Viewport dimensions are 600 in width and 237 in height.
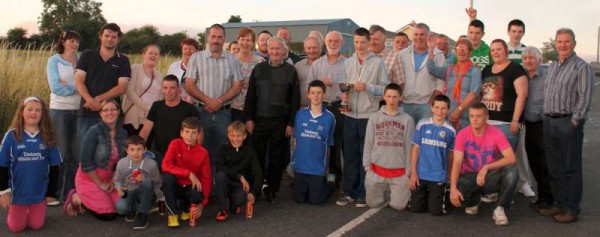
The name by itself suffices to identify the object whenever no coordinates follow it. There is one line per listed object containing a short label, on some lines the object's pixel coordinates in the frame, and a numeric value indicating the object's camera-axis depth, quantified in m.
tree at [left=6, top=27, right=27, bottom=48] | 49.97
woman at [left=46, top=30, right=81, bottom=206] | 6.29
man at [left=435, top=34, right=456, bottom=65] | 7.38
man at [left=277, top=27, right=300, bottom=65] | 8.06
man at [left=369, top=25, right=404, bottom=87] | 6.71
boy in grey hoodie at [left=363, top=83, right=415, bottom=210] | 6.21
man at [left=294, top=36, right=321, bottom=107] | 7.08
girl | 5.10
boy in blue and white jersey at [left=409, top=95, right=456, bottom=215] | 5.94
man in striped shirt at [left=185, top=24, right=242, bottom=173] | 6.54
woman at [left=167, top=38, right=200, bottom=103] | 7.46
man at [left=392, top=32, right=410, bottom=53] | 8.42
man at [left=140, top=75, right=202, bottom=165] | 6.07
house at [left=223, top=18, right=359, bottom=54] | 59.38
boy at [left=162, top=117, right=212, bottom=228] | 5.39
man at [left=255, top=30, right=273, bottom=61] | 7.92
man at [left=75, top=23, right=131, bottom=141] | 6.17
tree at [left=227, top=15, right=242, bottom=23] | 95.39
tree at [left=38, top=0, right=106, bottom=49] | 69.69
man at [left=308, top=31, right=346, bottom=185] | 6.77
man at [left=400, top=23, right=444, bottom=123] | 6.64
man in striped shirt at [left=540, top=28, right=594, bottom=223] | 5.47
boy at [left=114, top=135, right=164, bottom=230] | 5.29
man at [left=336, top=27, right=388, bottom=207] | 6.40
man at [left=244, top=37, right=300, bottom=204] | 6.55
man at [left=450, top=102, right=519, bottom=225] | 5.70
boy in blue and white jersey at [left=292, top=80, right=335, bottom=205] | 6.46
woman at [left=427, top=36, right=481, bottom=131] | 6.30
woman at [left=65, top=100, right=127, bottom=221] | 5.53
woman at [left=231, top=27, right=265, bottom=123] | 7.02
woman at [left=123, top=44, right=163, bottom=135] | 6.56
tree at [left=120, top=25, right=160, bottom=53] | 57.60
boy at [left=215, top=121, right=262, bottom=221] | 5.70
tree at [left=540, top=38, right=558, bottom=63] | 74.93
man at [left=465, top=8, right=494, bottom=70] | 7.20
